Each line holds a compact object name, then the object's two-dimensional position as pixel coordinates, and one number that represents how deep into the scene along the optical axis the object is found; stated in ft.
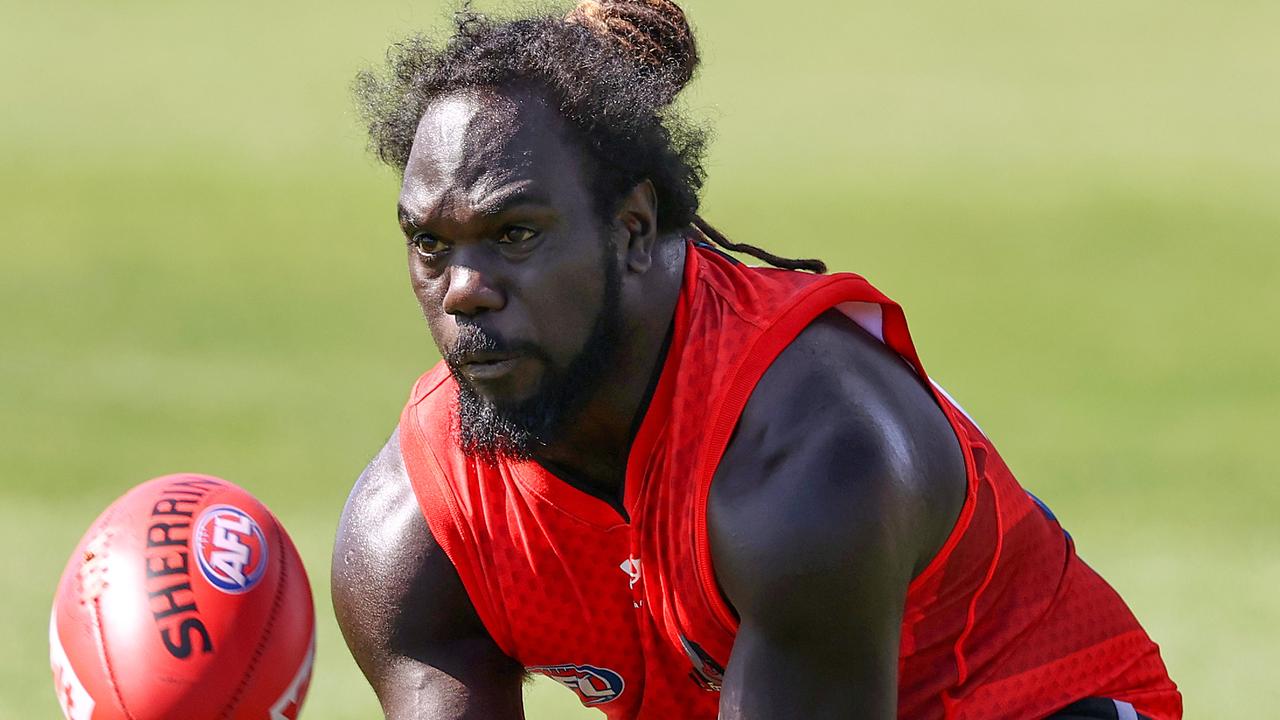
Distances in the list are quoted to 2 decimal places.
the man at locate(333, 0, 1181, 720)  26.23
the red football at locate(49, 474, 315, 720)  30.58
